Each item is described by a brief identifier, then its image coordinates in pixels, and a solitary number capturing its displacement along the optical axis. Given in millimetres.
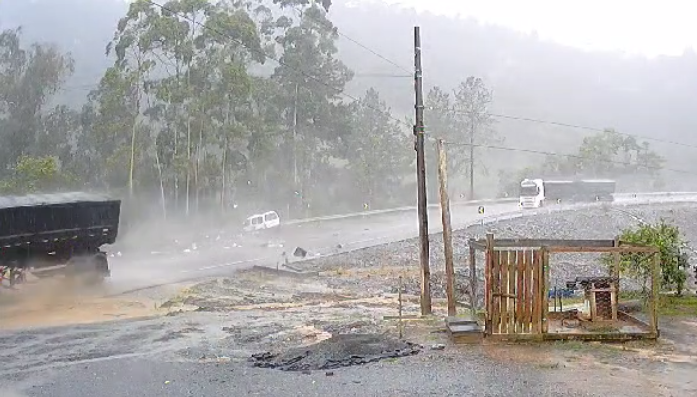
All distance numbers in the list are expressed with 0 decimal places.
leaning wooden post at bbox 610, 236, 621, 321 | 15688
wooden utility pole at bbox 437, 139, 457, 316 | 16859
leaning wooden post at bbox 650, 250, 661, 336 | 13938
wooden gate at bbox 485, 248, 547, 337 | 14047
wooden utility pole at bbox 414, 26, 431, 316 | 18953
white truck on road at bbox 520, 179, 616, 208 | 71812
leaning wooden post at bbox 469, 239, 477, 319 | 15347
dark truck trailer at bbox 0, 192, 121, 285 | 22734
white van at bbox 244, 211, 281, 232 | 48931
